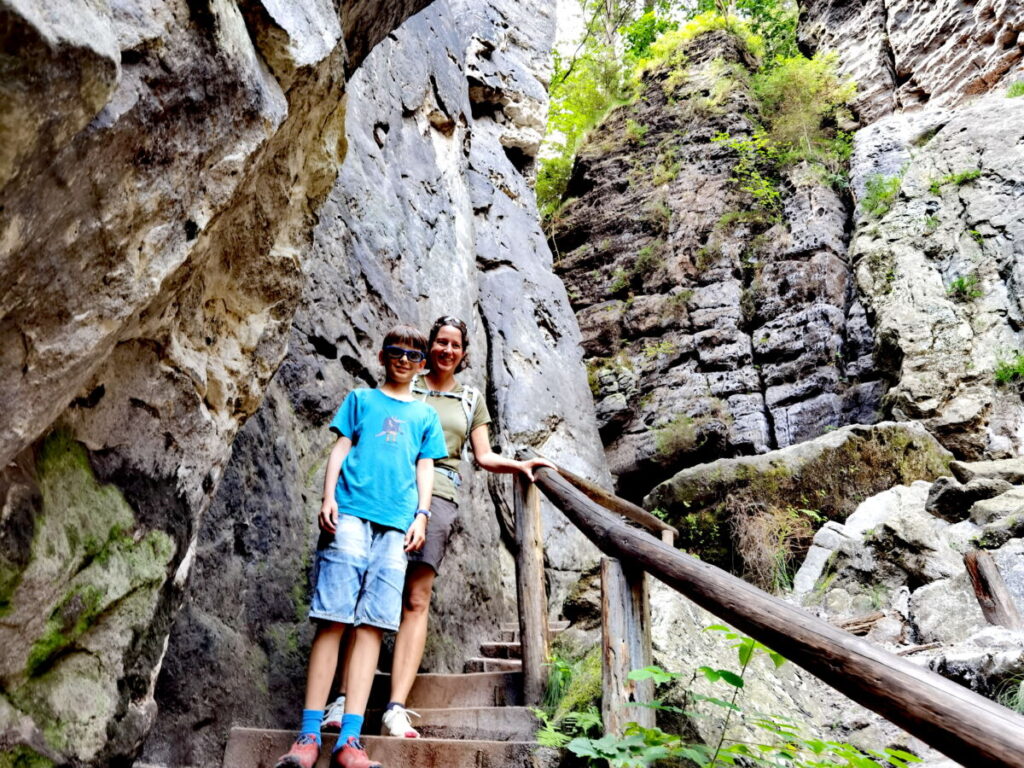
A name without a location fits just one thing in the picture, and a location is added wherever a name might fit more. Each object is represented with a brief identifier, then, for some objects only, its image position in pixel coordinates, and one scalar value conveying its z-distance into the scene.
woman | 2.93
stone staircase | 2.45
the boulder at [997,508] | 7.21
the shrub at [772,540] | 8.60
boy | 2.52
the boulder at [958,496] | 7.70
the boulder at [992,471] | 8.14
